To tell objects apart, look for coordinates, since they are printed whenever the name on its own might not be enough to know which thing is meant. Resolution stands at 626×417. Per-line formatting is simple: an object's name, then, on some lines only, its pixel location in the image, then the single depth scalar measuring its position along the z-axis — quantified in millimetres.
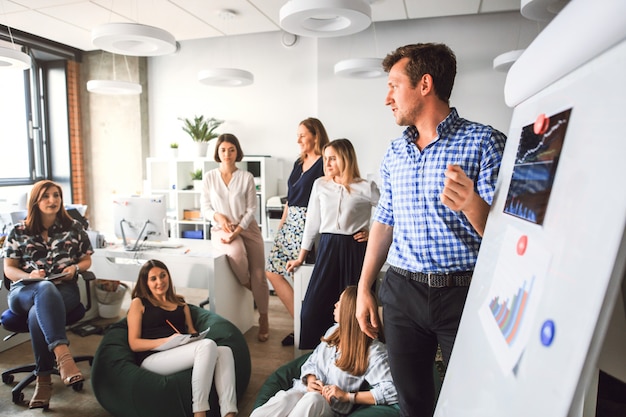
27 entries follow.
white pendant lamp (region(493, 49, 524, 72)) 3461
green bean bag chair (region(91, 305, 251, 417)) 2277
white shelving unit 4961
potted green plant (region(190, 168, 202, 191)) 5177
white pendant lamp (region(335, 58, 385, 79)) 3680
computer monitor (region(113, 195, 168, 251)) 3389
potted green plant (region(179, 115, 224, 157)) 5242
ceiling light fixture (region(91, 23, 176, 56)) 2635
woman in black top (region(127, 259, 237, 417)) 2279
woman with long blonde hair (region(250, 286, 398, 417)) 2004
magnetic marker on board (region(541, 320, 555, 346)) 539
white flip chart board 480
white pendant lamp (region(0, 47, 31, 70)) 2986
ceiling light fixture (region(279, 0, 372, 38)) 2371
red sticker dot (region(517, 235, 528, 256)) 701
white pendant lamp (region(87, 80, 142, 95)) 4137
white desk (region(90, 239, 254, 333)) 3253
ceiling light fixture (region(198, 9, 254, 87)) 3807
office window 5230
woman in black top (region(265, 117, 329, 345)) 3209
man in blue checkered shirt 1233
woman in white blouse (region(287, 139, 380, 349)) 2791
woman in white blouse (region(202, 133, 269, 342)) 3445
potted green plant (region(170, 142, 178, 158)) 5301
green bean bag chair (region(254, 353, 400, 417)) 1950
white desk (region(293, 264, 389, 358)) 2967
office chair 2613
